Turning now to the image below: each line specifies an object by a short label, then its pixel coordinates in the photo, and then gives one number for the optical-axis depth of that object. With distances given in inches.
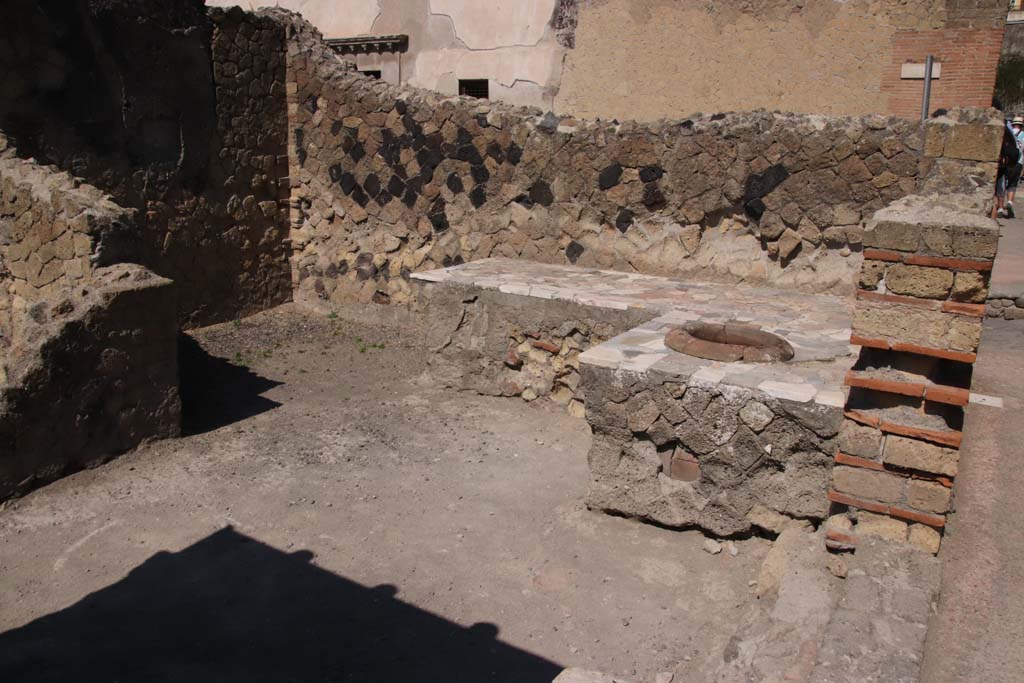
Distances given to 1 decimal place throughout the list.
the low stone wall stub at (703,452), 147.9
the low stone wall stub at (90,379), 182.1
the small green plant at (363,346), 296.7
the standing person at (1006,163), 484.1
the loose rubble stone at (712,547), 156.9
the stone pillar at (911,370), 119.6
